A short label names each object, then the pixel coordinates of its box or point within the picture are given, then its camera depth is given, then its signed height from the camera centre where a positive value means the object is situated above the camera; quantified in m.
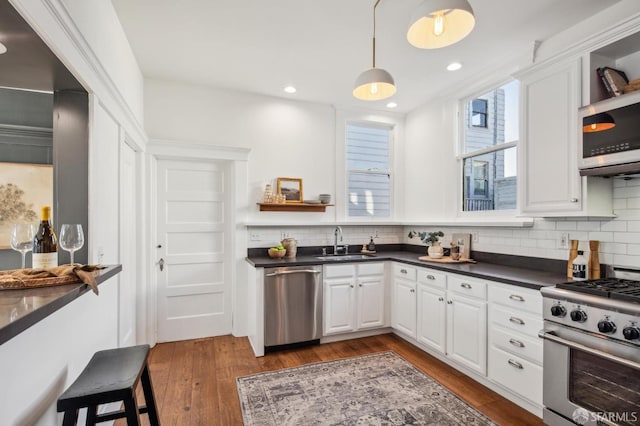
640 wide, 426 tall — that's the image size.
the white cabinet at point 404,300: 3.48 -0.98
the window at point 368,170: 4.51 +0.61
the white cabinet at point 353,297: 3.61 -0.98
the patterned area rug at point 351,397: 2.25 -1.44
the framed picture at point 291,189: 4.06 +0.30
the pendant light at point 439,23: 1.50 +0.97
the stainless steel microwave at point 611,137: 2.00 +0.51
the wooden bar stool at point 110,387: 1.23 -0.71
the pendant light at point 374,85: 2.27 +0.94
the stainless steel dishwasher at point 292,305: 3.35 -0.99
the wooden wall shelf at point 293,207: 3.92 +0.07
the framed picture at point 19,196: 2.15 +0.10
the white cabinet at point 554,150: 2.34 +0.50
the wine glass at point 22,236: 1.36 -0.11
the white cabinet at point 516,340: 2.23 -0.93
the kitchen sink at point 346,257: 3.80 -0.54
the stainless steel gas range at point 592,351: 1.71 -0.79
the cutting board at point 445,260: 3.43 -0.51
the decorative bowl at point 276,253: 3.75 -0.47
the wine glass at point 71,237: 1.50 -0.12
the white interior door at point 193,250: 3.68 -0.45
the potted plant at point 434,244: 3.61 -0.35
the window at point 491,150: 3.25 +0.68
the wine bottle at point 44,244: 1.44 -0.15
